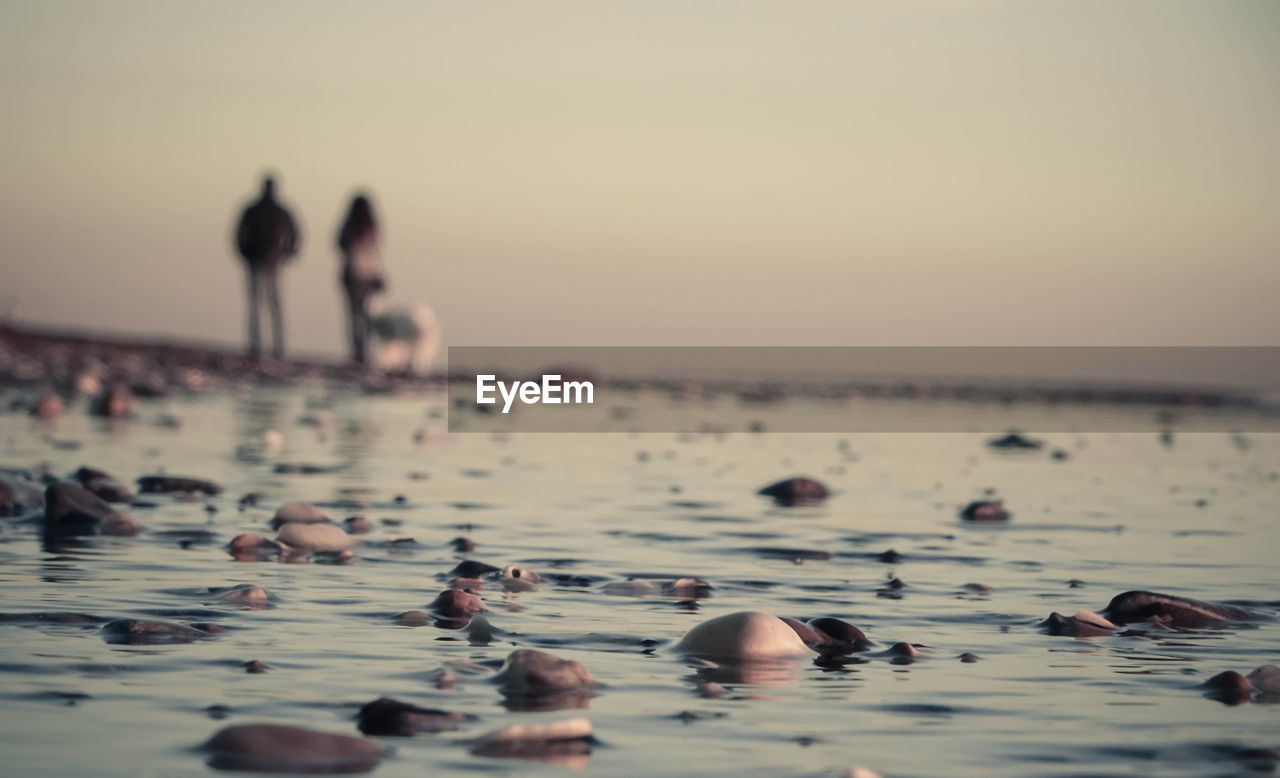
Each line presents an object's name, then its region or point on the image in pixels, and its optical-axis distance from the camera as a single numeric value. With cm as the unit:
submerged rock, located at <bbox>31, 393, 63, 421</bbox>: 1609
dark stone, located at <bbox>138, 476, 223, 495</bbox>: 966
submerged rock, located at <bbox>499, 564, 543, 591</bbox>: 627
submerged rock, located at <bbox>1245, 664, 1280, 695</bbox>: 444
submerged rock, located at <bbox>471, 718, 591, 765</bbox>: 351
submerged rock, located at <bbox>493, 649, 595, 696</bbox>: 422
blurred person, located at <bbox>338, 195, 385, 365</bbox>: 3058
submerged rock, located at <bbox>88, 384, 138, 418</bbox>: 1705
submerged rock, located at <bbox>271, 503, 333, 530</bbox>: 798
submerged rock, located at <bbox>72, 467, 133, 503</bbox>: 896
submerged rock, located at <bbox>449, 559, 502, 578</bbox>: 654
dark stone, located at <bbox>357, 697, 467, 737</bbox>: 371
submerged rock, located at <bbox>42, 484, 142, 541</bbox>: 750
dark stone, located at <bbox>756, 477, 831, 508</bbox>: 1066
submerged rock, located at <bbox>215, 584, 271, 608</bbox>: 554
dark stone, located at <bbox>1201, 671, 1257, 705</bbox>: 436
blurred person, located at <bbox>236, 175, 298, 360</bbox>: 2880
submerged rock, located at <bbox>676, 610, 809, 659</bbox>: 481
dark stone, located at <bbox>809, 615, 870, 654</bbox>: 505
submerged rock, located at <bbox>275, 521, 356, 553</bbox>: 718
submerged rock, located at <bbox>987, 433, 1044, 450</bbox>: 1752
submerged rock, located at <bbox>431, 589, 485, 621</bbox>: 550
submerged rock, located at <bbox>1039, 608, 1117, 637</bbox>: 546
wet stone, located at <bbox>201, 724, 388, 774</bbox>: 333
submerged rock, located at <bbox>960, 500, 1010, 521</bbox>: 961
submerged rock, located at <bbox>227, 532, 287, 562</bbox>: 692
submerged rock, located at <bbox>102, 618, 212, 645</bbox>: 475
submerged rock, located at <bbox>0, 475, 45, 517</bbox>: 805
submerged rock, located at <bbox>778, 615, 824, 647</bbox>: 505
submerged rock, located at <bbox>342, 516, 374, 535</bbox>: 806
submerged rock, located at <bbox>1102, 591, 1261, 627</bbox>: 570
